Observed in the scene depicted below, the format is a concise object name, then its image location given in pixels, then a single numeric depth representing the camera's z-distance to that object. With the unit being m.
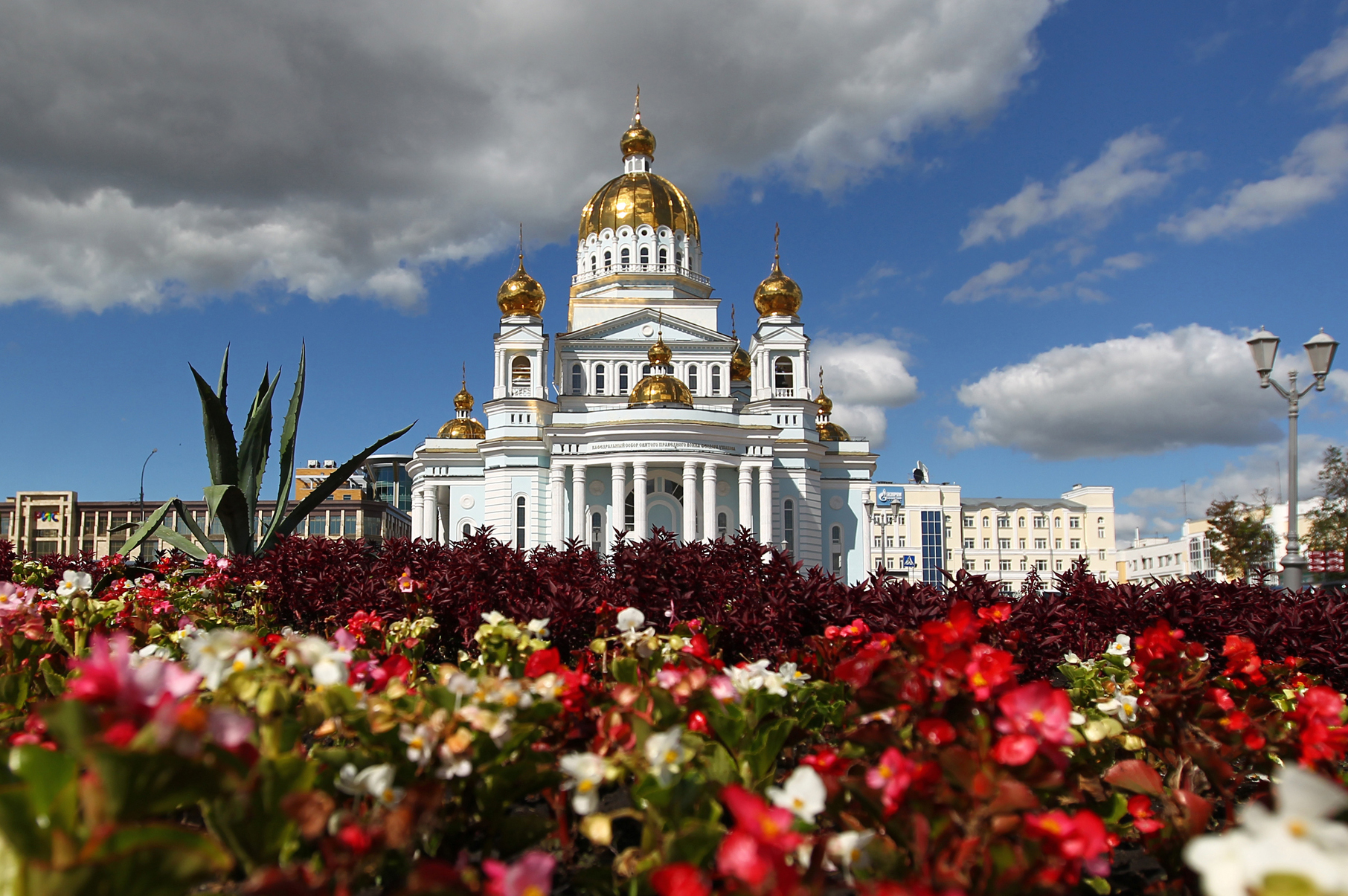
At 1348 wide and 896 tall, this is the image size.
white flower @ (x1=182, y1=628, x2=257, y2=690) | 2.37
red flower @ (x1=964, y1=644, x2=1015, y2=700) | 2.37
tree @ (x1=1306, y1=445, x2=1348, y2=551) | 32.28
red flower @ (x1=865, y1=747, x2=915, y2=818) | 2.16
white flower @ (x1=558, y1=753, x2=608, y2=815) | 2.38
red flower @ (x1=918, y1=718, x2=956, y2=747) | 2.27
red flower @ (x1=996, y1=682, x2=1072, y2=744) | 2.22
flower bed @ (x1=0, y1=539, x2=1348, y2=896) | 1.66
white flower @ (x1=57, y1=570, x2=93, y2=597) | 4.96
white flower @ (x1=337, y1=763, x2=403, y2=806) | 2.25
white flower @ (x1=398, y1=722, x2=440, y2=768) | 2.42
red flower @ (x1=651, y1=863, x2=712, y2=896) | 1.68
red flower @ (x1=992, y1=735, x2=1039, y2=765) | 2.16
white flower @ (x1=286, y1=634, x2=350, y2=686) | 2.40
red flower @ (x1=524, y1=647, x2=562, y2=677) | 3.10
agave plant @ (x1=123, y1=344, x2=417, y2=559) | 9.78
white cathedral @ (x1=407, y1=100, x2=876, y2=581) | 33.03
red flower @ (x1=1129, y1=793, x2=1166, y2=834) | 2.90
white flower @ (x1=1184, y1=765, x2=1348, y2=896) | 1.40
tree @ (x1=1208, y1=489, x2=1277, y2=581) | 36.59
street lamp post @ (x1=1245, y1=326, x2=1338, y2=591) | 10.87
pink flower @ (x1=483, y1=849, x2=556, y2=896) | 1.63
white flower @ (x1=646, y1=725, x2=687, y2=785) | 2.36
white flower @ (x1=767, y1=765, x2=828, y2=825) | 2.17
